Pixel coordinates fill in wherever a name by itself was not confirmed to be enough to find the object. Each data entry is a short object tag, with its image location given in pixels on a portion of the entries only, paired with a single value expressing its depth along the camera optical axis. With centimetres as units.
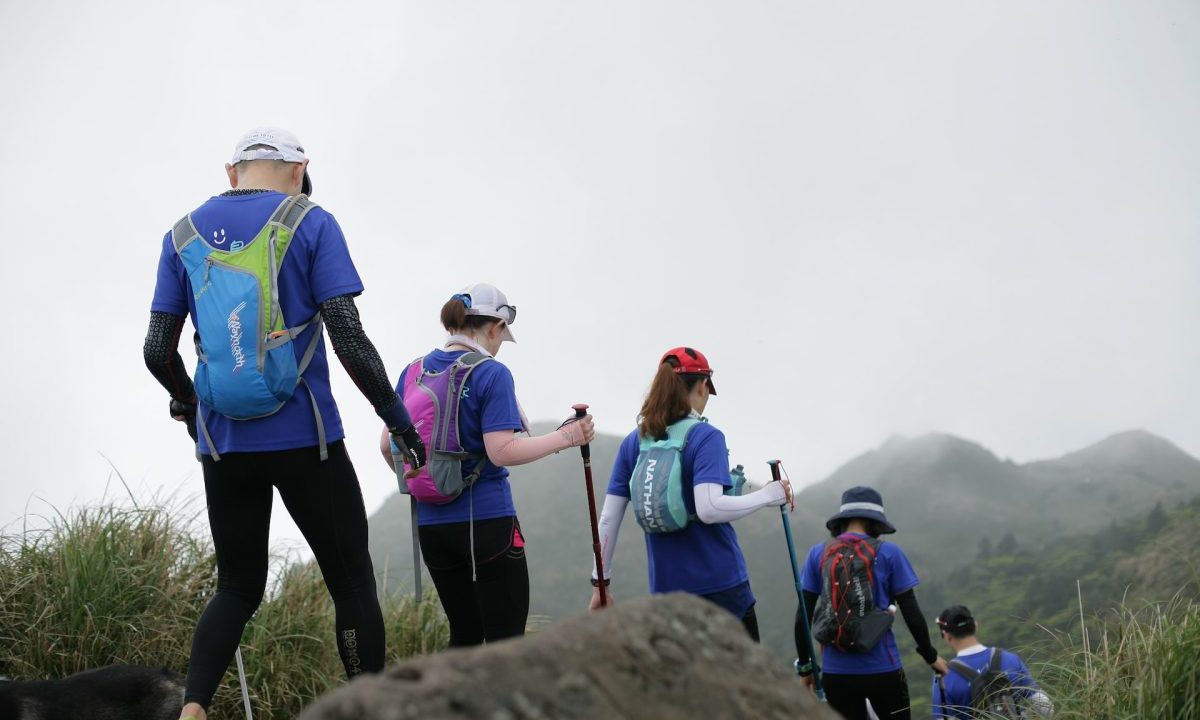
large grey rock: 187
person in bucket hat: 646
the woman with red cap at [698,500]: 551
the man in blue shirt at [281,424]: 402
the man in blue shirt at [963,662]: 704
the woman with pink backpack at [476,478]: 502
